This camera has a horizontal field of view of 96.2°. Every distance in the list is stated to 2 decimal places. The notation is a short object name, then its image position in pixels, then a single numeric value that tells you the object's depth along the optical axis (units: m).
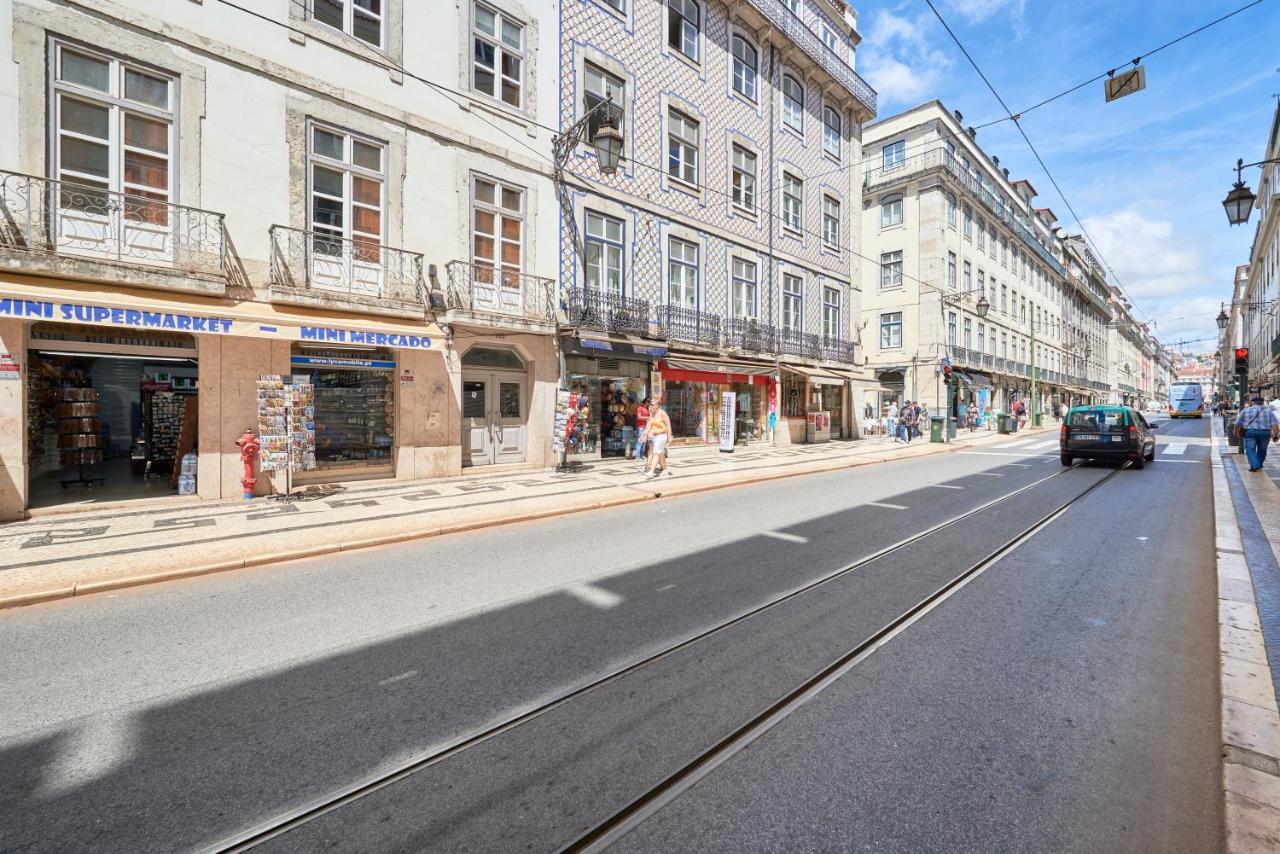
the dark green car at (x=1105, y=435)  14.04
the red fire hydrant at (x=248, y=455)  9.98
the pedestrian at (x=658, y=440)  12.74
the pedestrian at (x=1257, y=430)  12.28
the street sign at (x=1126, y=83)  9.96
